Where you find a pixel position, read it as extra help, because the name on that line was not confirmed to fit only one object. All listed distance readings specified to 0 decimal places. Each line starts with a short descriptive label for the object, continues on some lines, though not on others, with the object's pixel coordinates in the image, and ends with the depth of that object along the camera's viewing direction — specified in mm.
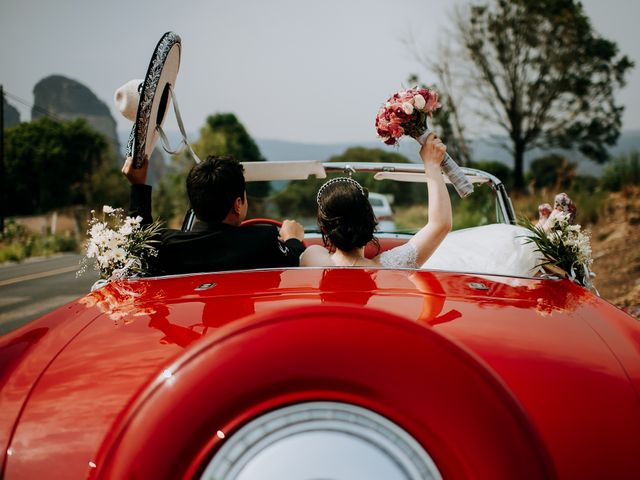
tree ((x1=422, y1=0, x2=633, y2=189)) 17000
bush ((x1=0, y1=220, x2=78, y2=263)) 21188
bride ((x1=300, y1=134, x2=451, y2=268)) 2166
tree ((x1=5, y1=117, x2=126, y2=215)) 47391
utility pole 25953
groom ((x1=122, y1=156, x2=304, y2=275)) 2068
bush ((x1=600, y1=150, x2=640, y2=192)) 11719
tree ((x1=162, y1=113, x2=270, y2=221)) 34125
